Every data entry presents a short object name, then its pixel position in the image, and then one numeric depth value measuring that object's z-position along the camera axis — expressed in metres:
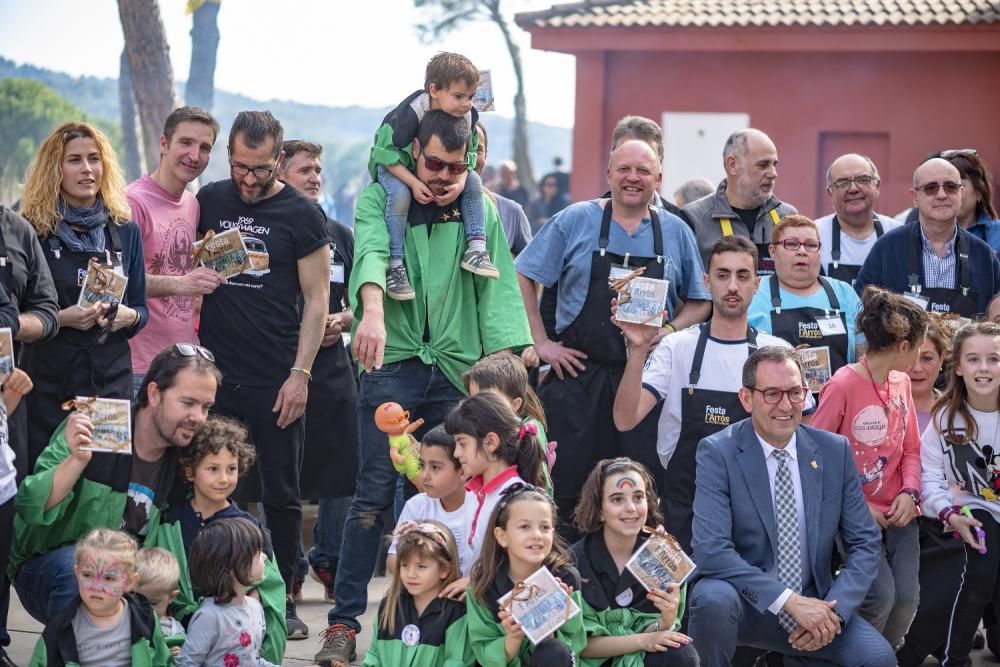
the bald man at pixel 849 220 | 7.00
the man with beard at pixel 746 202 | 6.79
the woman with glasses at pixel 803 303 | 6.10
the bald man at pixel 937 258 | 6.61
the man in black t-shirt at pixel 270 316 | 5.86
